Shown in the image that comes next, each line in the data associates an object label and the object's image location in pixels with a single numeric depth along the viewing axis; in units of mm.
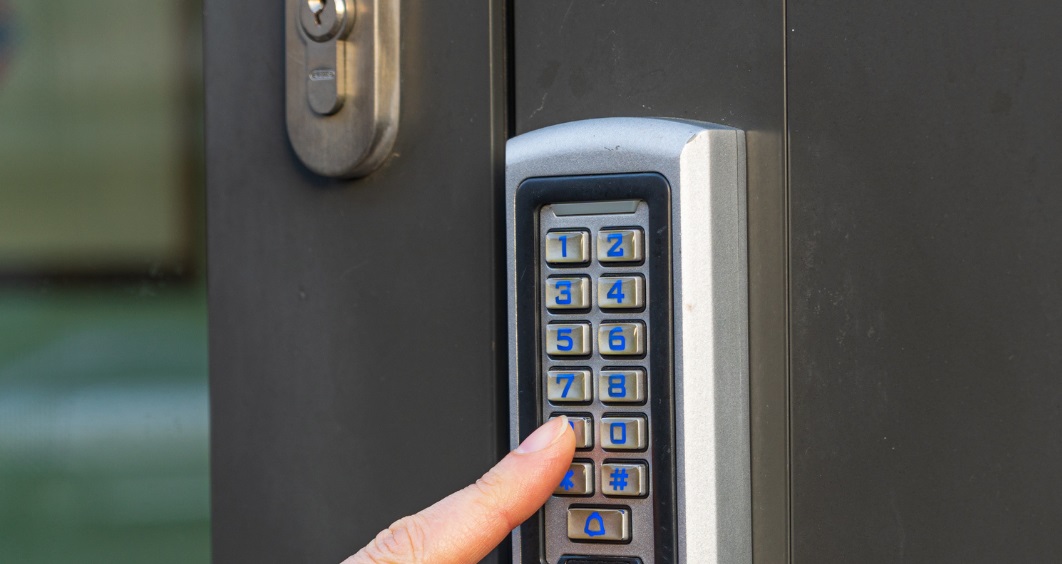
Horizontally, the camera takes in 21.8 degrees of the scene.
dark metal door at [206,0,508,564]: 623
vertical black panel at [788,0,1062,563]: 572
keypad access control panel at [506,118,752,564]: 585
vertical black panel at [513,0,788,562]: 594
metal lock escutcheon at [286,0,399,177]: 627
